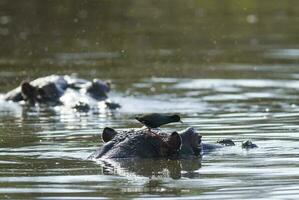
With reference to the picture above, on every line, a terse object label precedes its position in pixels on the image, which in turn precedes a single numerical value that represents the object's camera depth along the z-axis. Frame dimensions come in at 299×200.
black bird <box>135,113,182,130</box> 19.94
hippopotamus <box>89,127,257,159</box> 19.98
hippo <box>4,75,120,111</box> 30.78
